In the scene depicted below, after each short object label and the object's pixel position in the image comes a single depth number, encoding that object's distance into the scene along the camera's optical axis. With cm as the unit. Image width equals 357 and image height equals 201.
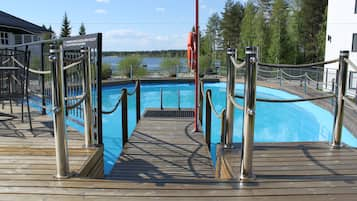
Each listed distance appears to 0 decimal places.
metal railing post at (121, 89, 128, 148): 487
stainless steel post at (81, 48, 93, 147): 317
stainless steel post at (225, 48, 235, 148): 329
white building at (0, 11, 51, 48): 1422
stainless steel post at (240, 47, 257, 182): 234
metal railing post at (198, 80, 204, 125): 645
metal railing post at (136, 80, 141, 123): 689
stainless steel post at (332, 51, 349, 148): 315
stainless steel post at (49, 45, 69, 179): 240
